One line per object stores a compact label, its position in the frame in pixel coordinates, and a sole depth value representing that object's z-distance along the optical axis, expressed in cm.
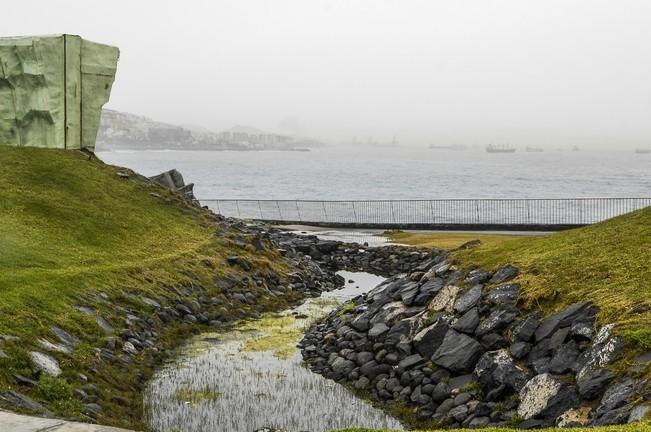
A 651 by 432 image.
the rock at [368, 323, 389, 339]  1841
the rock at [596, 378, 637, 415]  1070
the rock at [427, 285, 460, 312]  1761
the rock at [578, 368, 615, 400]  1149
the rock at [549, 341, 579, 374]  1261
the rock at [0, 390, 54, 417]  1189
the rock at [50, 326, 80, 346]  1625
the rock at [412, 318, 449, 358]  1622
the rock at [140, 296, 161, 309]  2190
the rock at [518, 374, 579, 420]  1174
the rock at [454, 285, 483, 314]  1673
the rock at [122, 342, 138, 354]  1804
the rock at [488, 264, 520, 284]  1736
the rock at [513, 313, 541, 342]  1420
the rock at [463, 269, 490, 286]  1795
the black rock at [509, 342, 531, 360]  1385
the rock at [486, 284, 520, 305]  1602
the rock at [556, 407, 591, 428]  1099
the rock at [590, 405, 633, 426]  1020
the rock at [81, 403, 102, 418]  1335
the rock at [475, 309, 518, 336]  1513
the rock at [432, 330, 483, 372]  1479
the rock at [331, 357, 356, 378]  1770
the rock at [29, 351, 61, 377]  1413
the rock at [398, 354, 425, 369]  1608
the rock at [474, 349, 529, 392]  1323
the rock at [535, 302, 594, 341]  1379
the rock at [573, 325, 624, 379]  1195
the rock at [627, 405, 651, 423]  984
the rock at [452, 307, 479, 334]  1575
